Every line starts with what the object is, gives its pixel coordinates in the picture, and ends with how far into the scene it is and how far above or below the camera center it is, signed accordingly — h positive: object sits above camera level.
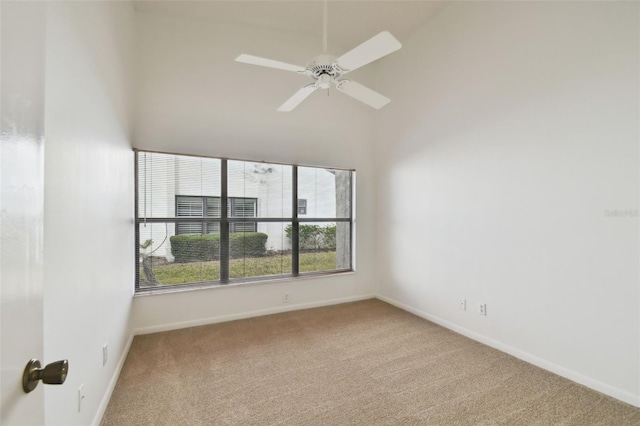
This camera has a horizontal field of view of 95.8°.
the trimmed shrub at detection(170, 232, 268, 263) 3.33 -0.36
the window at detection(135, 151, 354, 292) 3.21 -0.05
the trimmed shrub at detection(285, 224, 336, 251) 4.00 -0.29
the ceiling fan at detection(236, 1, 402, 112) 1.72 +1.01
